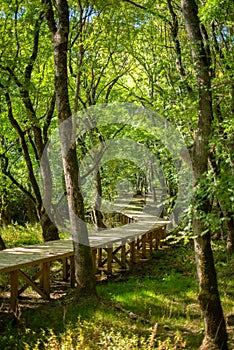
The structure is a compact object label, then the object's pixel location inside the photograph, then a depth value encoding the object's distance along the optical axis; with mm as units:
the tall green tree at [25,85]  9086
